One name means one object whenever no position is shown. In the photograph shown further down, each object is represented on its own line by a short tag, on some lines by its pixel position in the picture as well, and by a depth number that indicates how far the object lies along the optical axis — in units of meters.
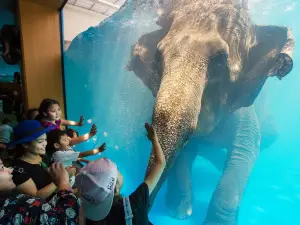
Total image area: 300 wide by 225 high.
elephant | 2.18
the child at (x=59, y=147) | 2.30
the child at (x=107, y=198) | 1.05
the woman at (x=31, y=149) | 1.69
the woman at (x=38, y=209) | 1.14
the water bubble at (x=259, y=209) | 4.36
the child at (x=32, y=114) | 3.12
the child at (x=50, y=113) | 2.76
